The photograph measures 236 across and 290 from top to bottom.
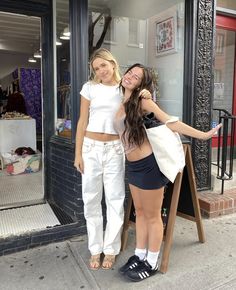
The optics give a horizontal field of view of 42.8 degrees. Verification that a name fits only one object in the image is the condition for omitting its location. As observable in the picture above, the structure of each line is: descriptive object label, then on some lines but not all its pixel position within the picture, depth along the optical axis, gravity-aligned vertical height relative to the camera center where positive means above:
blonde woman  2.04 -0.33
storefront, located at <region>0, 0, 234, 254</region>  2.78 +0.50
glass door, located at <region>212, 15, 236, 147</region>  4.20 +0.52
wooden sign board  2.20 -0.78
